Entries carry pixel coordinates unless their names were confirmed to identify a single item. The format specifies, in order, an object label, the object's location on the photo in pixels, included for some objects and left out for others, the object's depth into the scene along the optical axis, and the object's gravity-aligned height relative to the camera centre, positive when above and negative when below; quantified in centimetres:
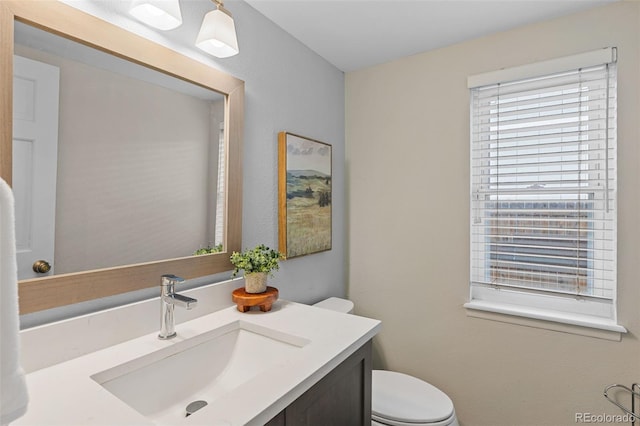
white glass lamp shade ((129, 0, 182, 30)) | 96 +60
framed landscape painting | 163 +9
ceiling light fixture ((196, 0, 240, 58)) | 112 +63
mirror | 84 +14
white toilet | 140 -88
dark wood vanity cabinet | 82 -55
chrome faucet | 101 -29
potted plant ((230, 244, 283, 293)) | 127 -22
